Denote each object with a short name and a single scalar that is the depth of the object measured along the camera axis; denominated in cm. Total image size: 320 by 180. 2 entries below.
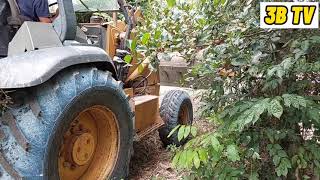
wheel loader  154
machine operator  188
